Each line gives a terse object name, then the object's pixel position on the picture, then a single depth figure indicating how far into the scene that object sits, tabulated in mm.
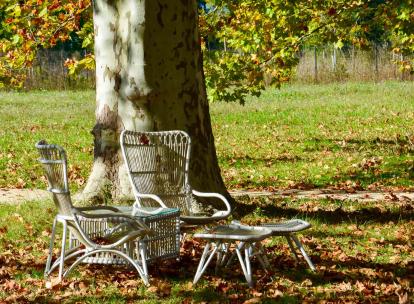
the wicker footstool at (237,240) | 9918
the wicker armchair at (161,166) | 13305
